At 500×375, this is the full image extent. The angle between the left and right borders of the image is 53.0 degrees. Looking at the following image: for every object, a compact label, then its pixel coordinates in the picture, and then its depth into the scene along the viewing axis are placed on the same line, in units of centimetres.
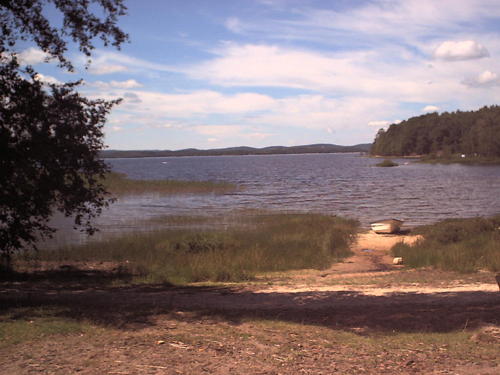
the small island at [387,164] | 11800
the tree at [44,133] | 984
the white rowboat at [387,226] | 2364
